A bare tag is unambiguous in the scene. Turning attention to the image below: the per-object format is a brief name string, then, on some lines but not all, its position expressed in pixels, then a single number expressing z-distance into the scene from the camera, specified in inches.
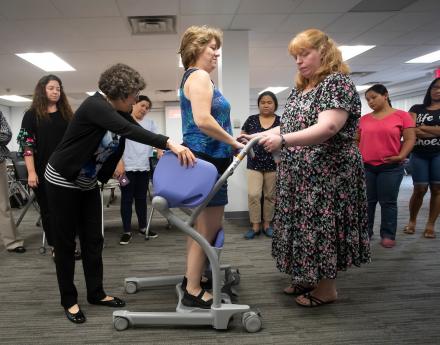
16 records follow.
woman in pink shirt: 113.1
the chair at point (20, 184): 133.6
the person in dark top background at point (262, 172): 132.8
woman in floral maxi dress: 60.9
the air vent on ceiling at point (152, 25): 155.1
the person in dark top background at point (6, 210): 112.2
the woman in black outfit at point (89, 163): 59.4
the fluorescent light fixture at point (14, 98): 384.5
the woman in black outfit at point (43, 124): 97.0
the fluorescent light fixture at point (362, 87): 381.9
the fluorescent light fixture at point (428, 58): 246.7
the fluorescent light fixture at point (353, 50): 219.5
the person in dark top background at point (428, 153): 122.0
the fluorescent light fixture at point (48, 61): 212.2
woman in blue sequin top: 57.5
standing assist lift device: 55.6
